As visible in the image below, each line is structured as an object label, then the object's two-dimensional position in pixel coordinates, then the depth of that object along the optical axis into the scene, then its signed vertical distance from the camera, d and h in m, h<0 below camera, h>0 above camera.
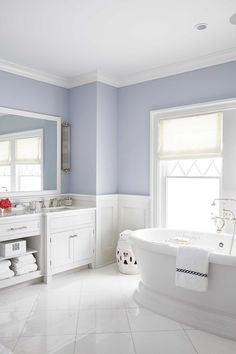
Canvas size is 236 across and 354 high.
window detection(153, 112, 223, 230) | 3.81 +0.15
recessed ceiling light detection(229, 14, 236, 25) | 2.83 +1.48
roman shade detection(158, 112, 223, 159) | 3.75 +0.55
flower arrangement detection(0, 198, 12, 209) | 3.72 -0.28
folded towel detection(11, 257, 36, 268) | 3.54 -0.94
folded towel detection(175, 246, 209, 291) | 2.59 -0.74
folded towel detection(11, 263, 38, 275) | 3.52 -1.01
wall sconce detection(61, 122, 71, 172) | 4.68 +0.49
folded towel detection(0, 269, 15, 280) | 3.35 -1.02
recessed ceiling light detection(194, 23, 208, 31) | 2.99 +1.49
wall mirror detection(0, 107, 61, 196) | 3.97 +0.37
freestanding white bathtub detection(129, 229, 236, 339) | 2.53 -0.96
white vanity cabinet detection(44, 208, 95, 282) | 3.78 -0.76
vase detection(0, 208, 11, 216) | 3.67 -0.38
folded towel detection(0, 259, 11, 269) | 3.38 -0.90
